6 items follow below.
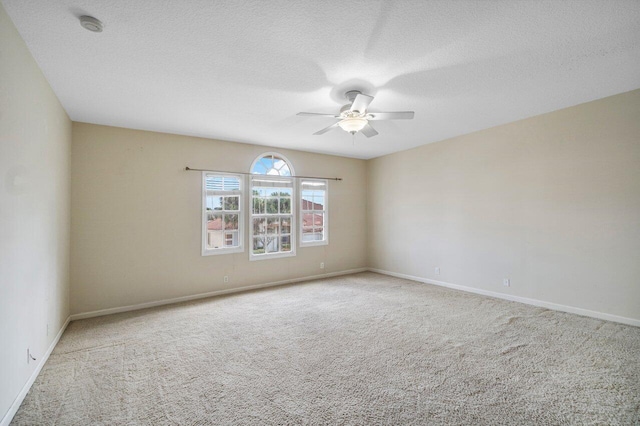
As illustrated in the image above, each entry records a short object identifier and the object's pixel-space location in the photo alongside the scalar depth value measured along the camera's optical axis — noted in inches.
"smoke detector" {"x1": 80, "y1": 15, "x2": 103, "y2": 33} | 75.1
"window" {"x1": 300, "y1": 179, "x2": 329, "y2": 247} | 233.3
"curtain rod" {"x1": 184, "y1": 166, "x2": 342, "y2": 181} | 182.0
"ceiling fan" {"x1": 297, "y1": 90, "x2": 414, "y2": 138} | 114.7
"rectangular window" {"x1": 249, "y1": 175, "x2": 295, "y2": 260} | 209.5
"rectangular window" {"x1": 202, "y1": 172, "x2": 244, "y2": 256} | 188.9
